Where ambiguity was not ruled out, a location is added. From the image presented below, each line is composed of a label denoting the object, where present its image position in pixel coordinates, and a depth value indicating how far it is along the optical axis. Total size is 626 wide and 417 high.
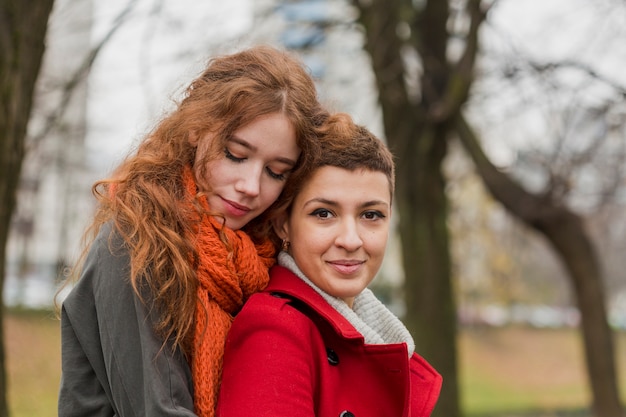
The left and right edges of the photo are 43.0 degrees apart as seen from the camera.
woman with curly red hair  2.37
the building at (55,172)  8.45
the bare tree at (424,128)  8.00
